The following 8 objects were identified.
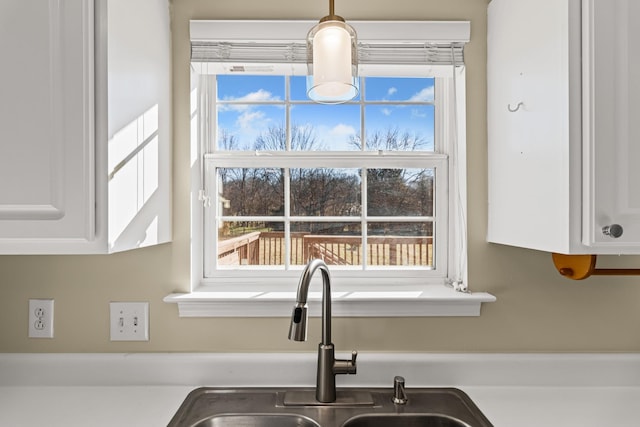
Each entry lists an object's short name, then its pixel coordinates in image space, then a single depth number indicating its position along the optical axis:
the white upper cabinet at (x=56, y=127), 0.96
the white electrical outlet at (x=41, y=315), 1.36
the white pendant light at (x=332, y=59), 0.92
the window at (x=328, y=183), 1.51
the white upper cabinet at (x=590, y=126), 0.96
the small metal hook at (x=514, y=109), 1.17
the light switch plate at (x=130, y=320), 1.37
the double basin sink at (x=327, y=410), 1.15
